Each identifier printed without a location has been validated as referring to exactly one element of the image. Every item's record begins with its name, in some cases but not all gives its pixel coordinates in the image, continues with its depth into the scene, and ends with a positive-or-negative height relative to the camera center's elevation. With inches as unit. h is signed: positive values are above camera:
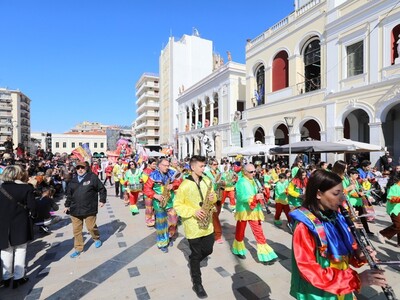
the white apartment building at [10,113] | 2864.2 +430.0
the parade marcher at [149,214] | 276.4 -73.4
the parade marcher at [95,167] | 601.5 -45.5
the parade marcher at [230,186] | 293.7 -46.5
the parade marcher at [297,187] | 222.8 -35.4
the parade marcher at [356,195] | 203.8 -39.2
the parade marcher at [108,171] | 625.3 -55.3
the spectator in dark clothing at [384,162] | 460.2 -27.1
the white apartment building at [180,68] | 1843.0 +624.0
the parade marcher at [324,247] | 63.9 -27.3
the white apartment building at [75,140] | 3122.5 +115.3
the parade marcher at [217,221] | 204.1 -64.3
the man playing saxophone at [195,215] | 133.3 -34.8
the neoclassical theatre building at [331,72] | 504.4 +190.7
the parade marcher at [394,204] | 183.6 -42.0
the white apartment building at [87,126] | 4839.6 +461.8
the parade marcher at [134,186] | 344.6 -52.0
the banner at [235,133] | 965.2 +62.4
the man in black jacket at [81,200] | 197.5 -41.3
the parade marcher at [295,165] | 333.7 -25.1
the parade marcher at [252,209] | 172.7 -42.7
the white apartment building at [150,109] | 2404.0 +390.9
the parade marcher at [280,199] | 260.4 -54.2
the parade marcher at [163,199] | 207.2 -42.0
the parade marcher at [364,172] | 290.4 -29.7
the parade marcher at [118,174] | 452.8 -46.5
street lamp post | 491.8 +55.8
